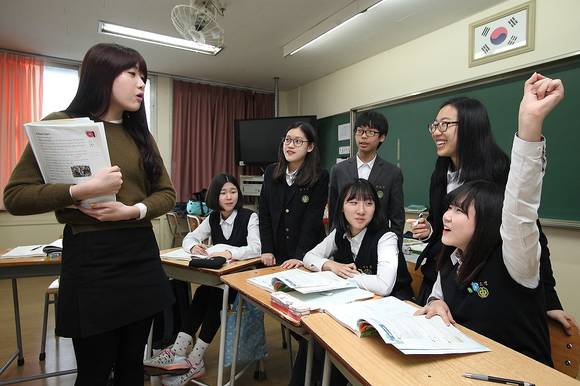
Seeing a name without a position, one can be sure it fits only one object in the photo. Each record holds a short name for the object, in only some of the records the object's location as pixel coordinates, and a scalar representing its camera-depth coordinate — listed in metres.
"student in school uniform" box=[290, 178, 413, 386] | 1.47
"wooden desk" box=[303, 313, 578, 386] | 0.73
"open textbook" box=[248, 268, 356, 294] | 1.29
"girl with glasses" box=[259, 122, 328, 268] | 2.07
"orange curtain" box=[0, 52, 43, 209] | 4.08
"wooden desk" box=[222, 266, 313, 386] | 1.17
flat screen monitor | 5.07
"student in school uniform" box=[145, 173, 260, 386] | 1.96
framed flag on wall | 2.75
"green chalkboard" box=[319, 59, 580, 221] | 2.50
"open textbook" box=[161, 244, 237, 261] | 2.02
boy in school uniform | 2.08
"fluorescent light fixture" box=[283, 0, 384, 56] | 2.94
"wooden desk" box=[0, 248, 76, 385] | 1.86
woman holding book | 0.96
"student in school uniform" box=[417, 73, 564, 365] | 0.85
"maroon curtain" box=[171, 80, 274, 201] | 5.14
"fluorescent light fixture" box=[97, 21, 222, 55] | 3.46
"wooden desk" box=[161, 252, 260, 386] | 1.75
